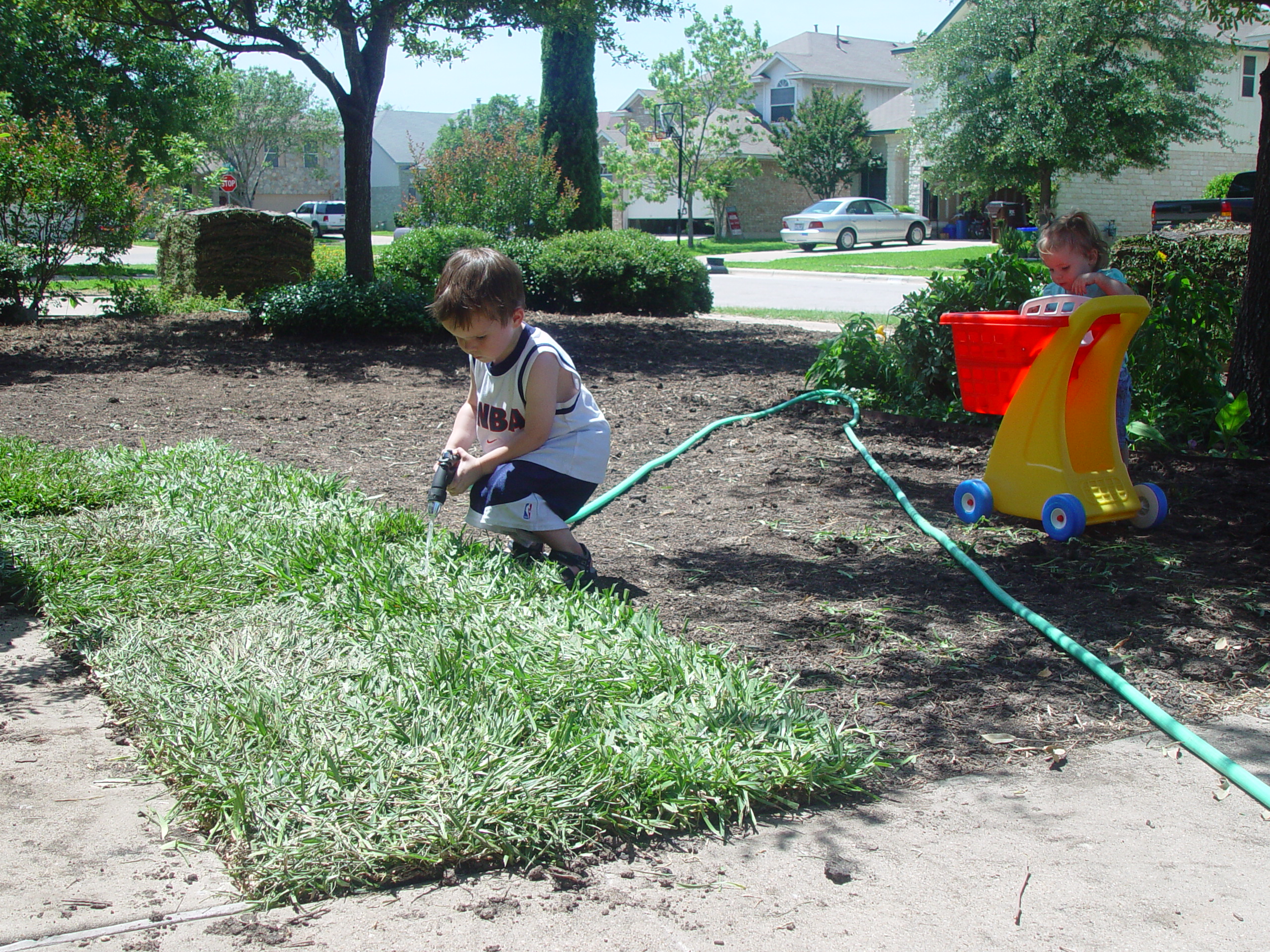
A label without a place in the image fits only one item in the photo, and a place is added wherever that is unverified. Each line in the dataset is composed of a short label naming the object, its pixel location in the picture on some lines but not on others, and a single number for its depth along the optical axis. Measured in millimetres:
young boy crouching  3660
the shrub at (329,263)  13008
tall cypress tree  19188
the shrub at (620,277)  13398
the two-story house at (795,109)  44062
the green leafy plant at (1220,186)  27562
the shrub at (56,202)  11383
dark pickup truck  21766
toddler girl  4418
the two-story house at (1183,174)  34781
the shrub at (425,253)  13625
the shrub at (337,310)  11117
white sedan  32781
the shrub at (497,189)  17328
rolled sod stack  14375
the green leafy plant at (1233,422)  5543
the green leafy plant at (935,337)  6742
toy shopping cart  4266
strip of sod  2268
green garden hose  2508
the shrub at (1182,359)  5863
